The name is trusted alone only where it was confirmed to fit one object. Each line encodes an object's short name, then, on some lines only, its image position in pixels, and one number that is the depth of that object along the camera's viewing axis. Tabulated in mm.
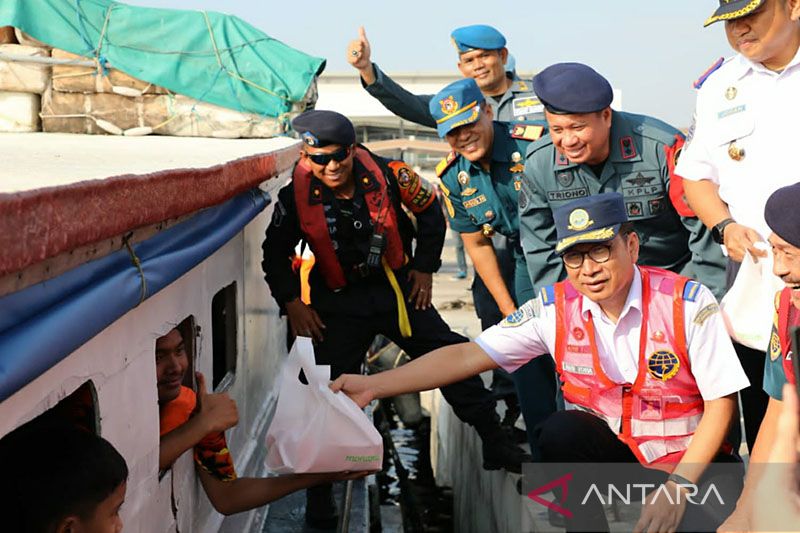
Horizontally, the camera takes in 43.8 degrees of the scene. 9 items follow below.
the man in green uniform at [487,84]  5102
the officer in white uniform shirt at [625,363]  3109
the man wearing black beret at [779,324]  2623
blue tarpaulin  1702
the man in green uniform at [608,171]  3750
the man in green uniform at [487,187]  4367
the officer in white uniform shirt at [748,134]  3238
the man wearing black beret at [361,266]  4559
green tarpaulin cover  8086
